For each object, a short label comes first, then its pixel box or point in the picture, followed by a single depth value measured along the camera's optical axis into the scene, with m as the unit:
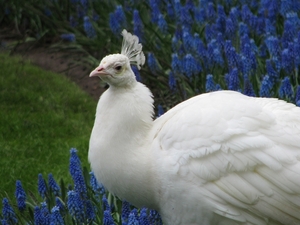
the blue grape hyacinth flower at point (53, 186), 9.12
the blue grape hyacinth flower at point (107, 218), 7.70
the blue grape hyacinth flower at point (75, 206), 8.23
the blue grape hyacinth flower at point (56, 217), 7.90
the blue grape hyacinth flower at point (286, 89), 9.95
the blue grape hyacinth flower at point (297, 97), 9.68
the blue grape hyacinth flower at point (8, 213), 8.53
